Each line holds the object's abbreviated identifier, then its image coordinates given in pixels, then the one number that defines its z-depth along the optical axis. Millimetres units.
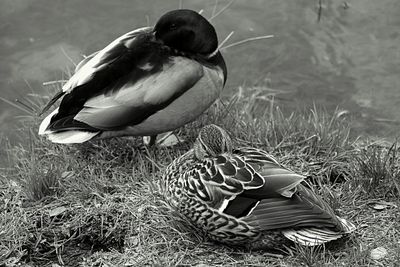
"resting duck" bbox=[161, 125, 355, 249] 8242
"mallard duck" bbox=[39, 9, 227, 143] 9969
